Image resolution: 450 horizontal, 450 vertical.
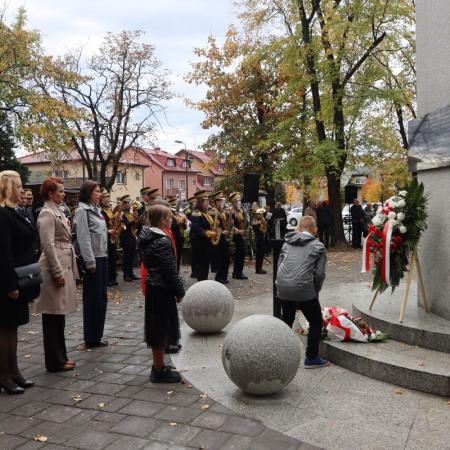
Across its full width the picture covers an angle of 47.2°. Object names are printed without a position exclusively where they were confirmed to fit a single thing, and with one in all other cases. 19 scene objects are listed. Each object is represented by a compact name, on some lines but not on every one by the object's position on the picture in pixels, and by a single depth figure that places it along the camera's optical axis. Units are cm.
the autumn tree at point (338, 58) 2067
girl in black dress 516
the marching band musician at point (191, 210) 1242
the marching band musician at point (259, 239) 1399
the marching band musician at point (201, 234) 1173
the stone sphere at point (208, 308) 714
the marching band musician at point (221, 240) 1215
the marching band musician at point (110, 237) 1242
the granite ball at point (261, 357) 469
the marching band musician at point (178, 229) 1186
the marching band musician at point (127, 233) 1321
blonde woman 482
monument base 619
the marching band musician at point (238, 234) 1305
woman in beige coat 562
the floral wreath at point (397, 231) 624
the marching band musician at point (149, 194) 1118
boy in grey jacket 541
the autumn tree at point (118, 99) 3147
